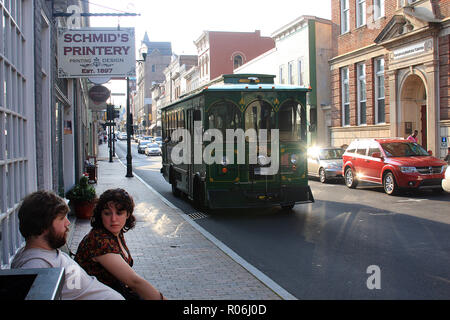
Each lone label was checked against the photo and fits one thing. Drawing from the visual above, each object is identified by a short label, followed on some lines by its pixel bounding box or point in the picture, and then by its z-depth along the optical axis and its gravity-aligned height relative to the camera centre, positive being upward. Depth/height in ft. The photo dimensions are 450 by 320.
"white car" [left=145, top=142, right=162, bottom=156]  167.51 +0.47
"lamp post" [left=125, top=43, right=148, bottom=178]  82.98 +4.09
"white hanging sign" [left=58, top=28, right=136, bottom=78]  32.65 +6.58
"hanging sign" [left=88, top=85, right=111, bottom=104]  55.72 +6.50
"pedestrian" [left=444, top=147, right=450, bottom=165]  64.39 -1.63
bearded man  9.77 -1.68
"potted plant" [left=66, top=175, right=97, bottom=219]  37.35 -3.29
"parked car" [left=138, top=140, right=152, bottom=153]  190.08 +2.09
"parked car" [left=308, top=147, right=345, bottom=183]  67.92 -2.03
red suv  50.03 -1.97
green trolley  38.70 +0.34
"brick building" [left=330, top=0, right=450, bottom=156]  72.49 +12.62
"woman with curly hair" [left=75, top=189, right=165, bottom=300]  11.11 -2.28
